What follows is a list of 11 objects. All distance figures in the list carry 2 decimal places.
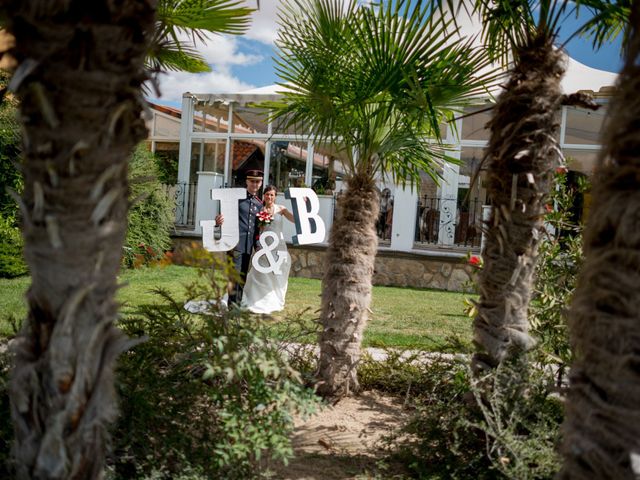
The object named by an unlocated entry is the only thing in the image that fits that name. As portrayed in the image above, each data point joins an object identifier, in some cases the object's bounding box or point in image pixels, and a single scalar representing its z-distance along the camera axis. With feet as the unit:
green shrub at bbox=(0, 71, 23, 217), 34.22
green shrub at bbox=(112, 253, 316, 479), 9.02
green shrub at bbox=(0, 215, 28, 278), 33.40
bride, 26.66
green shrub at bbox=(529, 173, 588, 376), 13.25
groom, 24.75
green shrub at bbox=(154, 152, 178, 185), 51.77
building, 42.80
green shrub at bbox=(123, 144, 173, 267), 38.91
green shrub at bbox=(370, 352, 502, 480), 10.23
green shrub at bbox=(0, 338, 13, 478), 8.40
